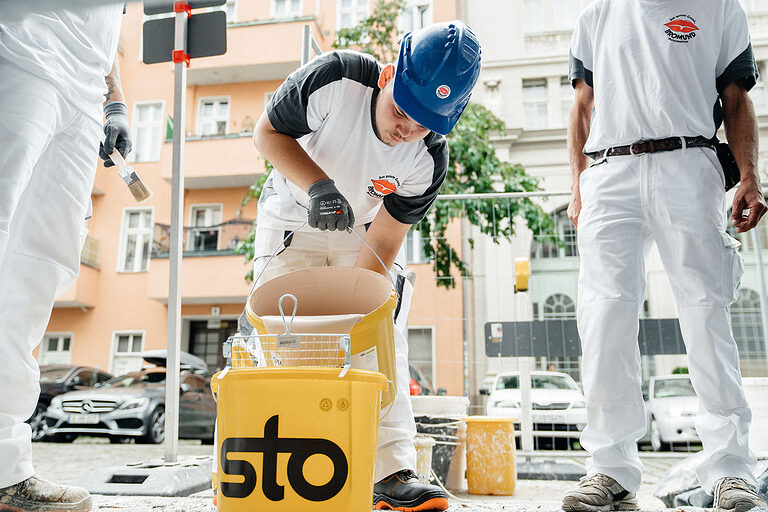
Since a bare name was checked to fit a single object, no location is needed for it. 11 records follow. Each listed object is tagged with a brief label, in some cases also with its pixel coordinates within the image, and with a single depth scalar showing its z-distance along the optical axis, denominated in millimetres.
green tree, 6104
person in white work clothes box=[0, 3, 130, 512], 1635
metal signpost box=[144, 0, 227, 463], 3260
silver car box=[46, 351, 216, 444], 8672
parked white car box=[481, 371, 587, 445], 5422
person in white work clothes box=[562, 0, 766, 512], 2021
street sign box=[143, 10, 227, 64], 3529
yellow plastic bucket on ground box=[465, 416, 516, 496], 4094
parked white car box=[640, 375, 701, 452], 8219
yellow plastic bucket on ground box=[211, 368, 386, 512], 1451
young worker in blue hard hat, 1855
